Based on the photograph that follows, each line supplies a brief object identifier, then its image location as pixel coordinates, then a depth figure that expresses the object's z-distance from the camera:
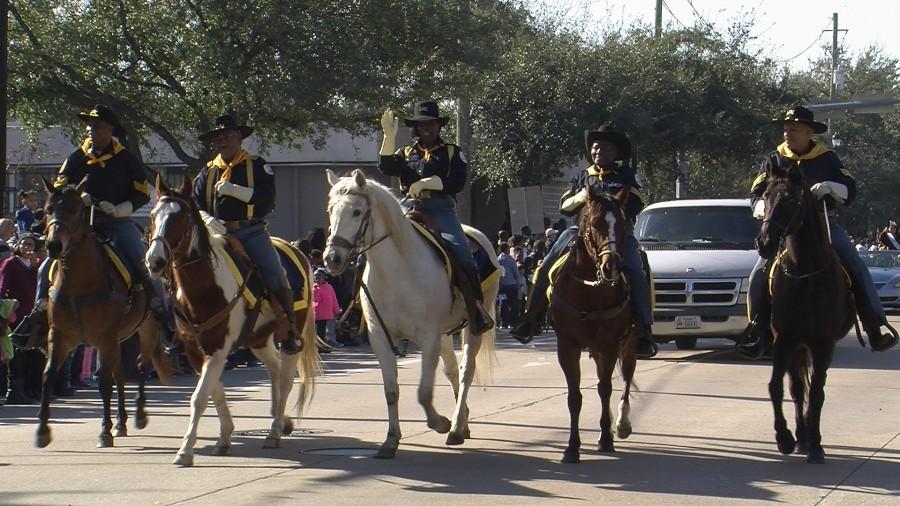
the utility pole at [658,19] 44.66
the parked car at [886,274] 32.84
